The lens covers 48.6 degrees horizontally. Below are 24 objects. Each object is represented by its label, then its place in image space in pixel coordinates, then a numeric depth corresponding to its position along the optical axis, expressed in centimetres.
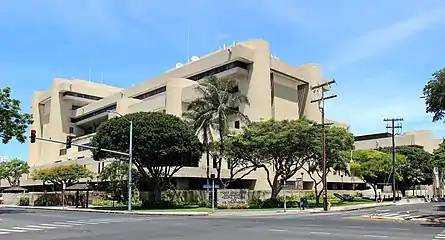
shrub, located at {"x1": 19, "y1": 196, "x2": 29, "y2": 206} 7531
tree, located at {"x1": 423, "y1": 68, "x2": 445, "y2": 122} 2753
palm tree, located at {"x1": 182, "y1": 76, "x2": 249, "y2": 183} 5247
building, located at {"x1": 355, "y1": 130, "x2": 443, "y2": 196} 10969
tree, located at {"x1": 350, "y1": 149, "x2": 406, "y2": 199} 7550
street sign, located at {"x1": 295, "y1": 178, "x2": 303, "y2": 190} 4718
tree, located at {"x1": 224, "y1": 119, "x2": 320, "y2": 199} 4922
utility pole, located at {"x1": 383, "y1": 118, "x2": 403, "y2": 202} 7119
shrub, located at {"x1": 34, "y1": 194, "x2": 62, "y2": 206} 7150
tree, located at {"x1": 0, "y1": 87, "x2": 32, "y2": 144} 4366
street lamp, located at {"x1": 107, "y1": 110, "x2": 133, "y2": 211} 4562
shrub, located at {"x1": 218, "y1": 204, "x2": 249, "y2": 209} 5011
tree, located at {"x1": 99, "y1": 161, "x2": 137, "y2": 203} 5678
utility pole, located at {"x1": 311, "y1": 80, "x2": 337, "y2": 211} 4684
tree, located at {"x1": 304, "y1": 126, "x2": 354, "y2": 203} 5192
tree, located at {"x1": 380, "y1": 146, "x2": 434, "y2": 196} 8781
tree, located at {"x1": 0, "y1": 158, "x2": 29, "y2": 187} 9812
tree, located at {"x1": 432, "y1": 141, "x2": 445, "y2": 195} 6400
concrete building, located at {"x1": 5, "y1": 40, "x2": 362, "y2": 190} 6831
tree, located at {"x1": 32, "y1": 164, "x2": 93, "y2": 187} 7119
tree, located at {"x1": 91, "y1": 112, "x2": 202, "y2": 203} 4997
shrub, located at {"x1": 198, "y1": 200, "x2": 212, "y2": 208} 5316
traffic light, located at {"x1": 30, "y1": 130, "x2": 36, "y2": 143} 3357
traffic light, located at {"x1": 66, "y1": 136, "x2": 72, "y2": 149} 3639
